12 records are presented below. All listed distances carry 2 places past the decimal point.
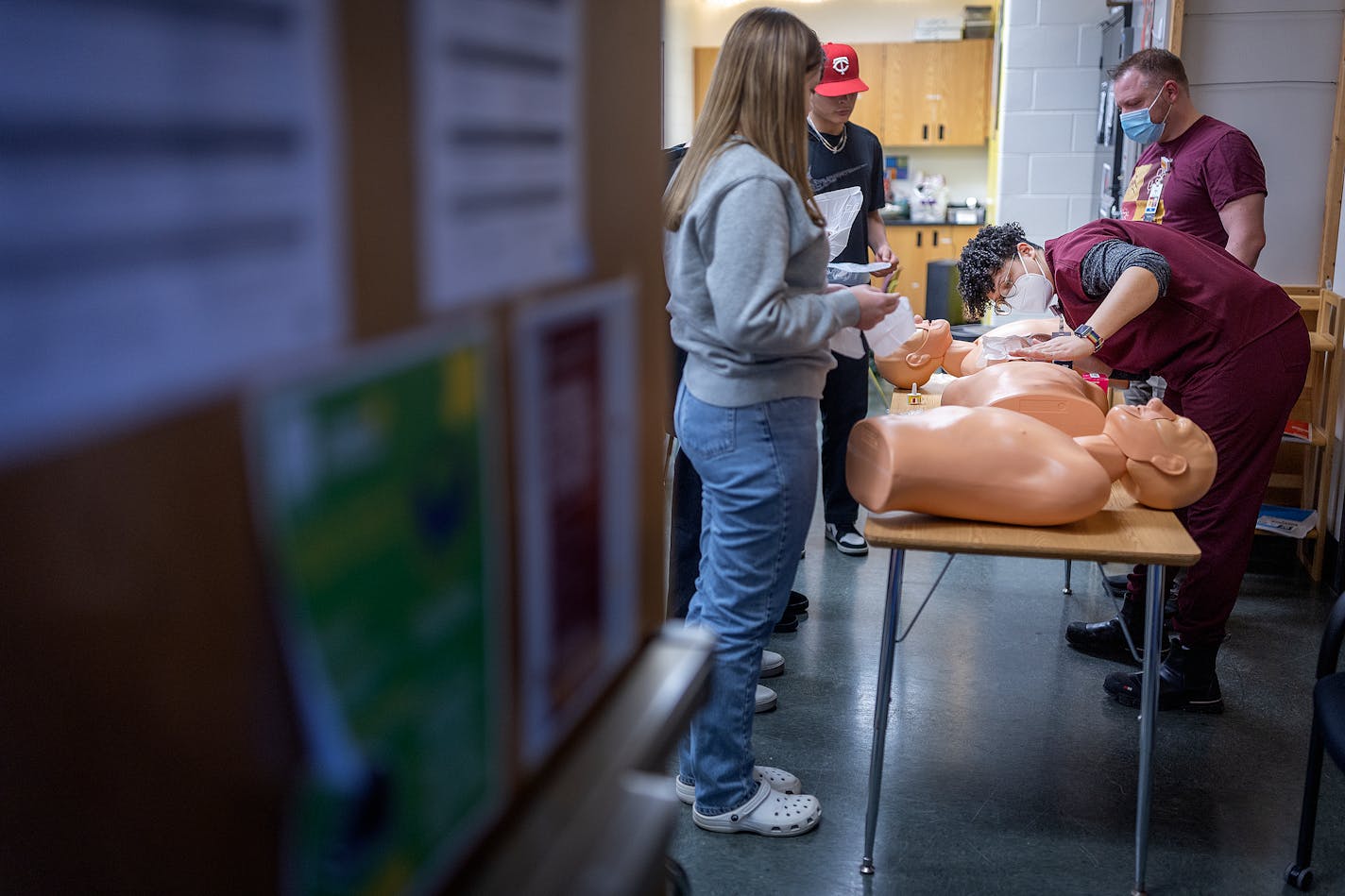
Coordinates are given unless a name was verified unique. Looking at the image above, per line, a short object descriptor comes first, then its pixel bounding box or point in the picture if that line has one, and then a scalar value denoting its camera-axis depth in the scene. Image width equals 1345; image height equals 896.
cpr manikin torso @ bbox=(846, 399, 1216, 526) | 1.81
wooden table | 1.75
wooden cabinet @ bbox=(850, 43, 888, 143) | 8.36
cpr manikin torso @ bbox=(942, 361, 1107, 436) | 2.26
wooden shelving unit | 3.39
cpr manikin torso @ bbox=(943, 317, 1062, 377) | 2.76
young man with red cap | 3.27
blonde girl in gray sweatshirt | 1.65
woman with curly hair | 2.35
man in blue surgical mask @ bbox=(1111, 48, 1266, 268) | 3.00
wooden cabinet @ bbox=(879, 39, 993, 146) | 8.27
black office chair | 1.77
